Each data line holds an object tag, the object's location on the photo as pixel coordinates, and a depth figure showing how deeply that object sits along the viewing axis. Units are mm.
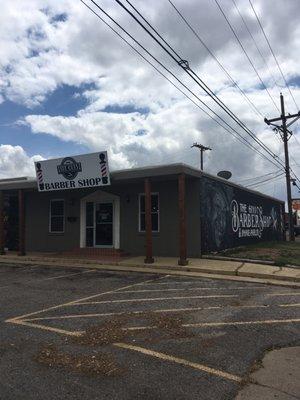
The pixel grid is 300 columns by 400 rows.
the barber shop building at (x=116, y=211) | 16547
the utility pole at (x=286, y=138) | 32969
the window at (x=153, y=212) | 17766
